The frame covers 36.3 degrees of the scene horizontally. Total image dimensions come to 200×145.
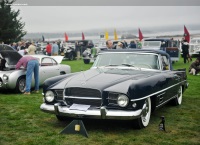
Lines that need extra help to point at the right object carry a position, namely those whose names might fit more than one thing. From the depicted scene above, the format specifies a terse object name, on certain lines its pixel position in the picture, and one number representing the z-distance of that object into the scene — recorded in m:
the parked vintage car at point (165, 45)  19.98
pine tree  25.47
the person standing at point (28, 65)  8.95
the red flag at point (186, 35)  27.94
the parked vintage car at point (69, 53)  26.59
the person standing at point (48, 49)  23.28
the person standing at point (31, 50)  9.39
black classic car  5.04
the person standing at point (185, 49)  20.64
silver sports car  8.92
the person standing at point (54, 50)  22.70
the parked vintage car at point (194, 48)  26.83
